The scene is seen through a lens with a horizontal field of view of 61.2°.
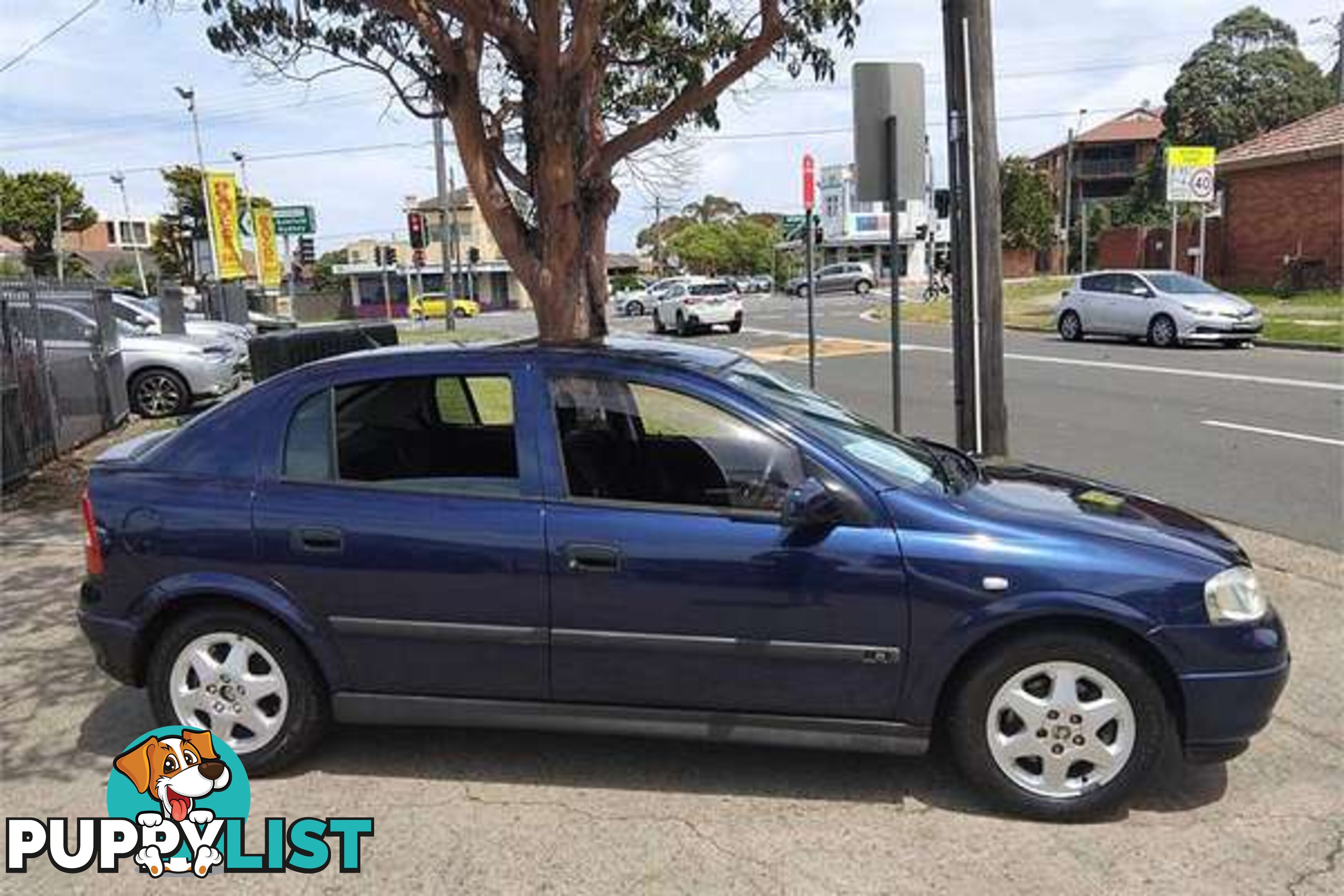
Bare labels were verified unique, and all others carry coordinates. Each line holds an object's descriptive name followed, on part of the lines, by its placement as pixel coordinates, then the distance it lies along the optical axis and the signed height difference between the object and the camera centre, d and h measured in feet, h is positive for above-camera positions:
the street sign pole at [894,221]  24.44 +0.74
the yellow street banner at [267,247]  117.39 +4.90
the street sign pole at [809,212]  34.76 +1.58
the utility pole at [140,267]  232.32 +7.52
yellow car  217.15 -4.58
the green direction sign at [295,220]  113.80 +7.14
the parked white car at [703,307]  101.60 -3.49
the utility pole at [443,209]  102.68 +7.25
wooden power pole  21.80 +0.45
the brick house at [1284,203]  88.84 +2.30
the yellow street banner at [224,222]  90.94 +6.01
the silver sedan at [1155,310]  66.44 -4.33
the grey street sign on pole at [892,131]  24.22 +2.67
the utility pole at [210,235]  90.38 +5.03
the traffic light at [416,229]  116.78 +5.69
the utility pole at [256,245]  115.34 +5.05
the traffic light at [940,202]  64.07 +3.05
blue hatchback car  11.93 -3.36
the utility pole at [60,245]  207.41 +11.74
